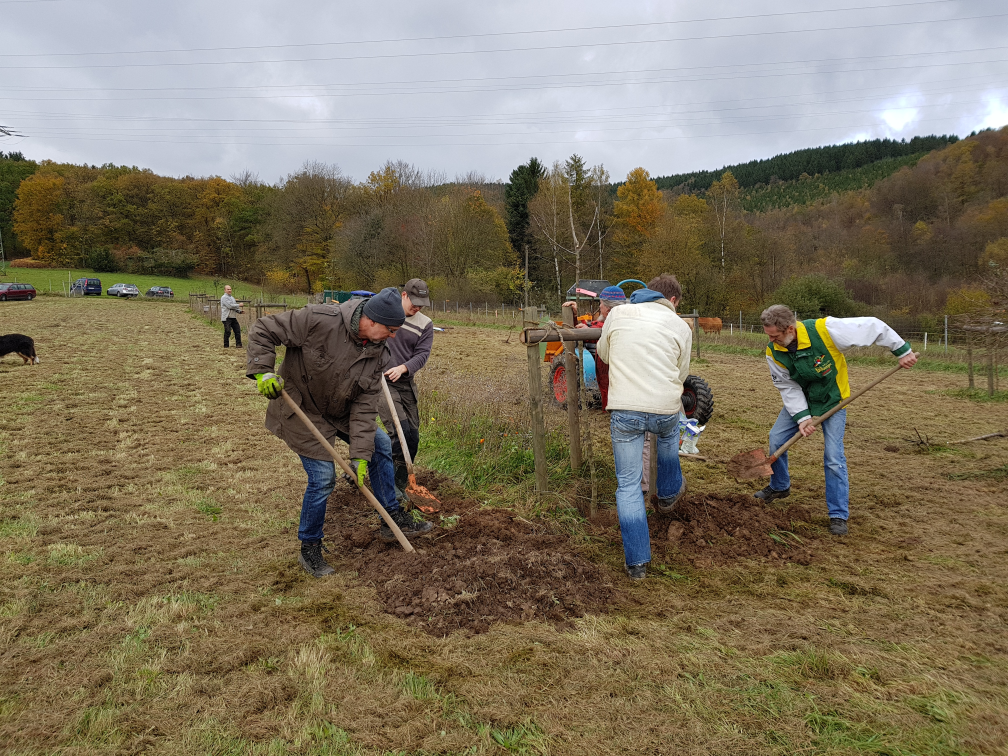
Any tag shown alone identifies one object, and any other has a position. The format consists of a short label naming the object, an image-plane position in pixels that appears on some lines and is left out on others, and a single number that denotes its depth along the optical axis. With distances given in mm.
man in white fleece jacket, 3785
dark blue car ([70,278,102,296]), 43531
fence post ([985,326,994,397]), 9984
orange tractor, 5926
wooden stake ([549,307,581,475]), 4816
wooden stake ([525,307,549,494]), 4793
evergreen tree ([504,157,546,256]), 45719
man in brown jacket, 3699
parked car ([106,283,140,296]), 44125
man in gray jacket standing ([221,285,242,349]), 16609
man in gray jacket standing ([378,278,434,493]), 5141
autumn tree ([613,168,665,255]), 41562
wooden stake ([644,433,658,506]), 4364
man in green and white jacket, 4500
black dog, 11932
